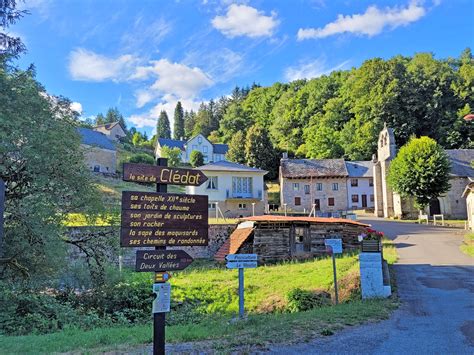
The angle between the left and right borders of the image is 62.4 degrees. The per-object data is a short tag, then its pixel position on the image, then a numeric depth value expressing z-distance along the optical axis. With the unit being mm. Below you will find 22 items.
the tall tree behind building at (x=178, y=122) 110750
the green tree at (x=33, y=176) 10766
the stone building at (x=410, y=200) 44031
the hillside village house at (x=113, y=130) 86900
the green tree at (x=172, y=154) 62600
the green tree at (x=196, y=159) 69562
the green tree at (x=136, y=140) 96338
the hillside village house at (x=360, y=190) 54062
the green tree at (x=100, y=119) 112500
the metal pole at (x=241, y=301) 8680
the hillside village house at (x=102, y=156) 54500
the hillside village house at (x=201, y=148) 79312
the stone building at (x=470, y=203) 31353
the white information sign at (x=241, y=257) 8953
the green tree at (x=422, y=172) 39719
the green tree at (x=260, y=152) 64375
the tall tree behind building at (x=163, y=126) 113212
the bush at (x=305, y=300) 11990
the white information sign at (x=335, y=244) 11062
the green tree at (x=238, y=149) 67000
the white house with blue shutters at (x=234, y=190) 37312
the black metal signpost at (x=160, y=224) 5531
